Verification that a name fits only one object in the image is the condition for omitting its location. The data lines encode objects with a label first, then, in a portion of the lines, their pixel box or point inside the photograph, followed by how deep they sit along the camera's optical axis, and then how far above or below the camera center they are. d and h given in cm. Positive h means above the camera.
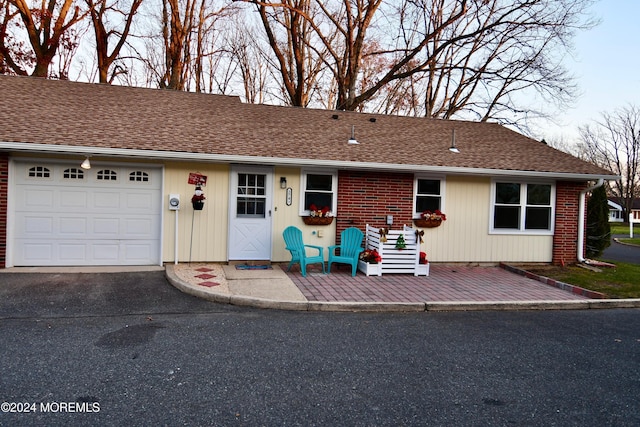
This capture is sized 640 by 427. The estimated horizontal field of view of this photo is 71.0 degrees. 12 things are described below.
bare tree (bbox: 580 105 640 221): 4059 +535
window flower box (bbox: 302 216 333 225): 960 -35
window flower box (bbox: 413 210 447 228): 1013 -25
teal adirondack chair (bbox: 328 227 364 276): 890 -88
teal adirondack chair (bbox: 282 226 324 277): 862 -88
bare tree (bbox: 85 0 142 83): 2081 +747
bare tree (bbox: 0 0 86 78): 1900 +694
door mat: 906 -135
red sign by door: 909 +41
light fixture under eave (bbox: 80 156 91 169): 808 +56
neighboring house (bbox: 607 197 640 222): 5697 +78
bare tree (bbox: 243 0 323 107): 2066 +750
